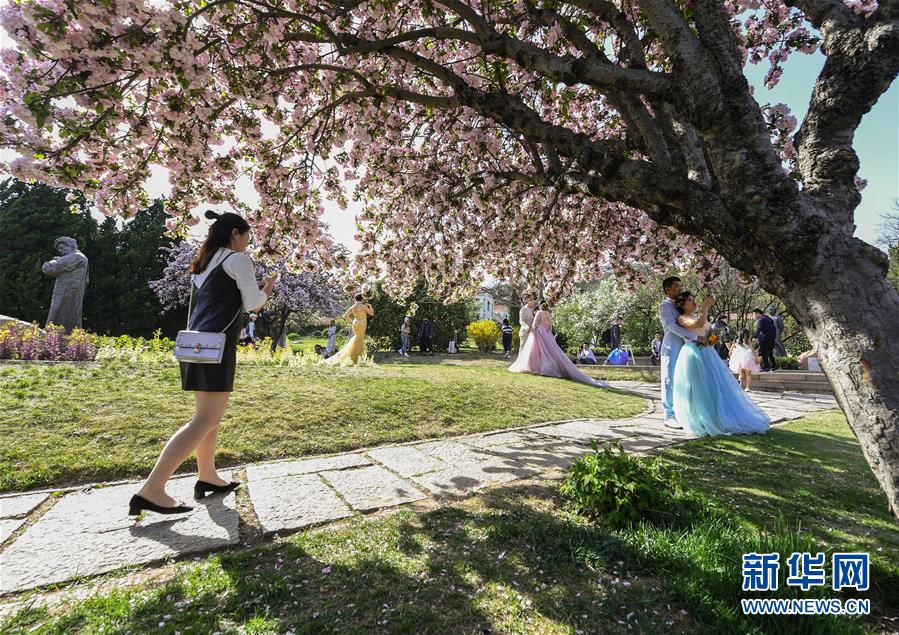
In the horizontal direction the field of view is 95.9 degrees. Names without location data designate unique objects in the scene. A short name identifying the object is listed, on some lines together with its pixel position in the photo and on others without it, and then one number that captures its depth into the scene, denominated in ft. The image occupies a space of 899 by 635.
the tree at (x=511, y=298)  98.53
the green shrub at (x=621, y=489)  9.04
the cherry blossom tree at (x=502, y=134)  7.33
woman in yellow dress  42.98
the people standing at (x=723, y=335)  57.57
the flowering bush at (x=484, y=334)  87.40
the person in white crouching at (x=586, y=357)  67.50
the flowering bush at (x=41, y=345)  27.76
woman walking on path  9.27
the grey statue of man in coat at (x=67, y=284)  37.35
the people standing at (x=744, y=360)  37.17
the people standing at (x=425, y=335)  77.20
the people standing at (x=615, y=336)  71.31
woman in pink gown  39.99
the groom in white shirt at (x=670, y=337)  20.88
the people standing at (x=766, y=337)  43.50
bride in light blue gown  19.44
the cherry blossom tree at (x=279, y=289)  79.05
